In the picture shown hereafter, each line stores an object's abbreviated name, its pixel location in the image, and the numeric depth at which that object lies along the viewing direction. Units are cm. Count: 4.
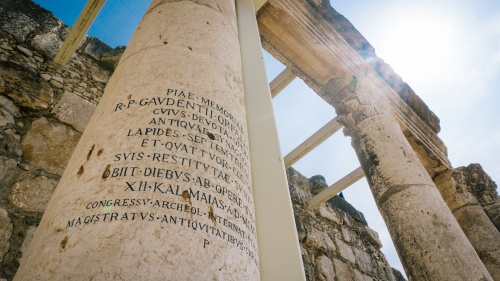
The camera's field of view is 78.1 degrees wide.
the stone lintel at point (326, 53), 390
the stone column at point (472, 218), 373
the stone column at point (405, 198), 264
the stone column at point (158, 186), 80
